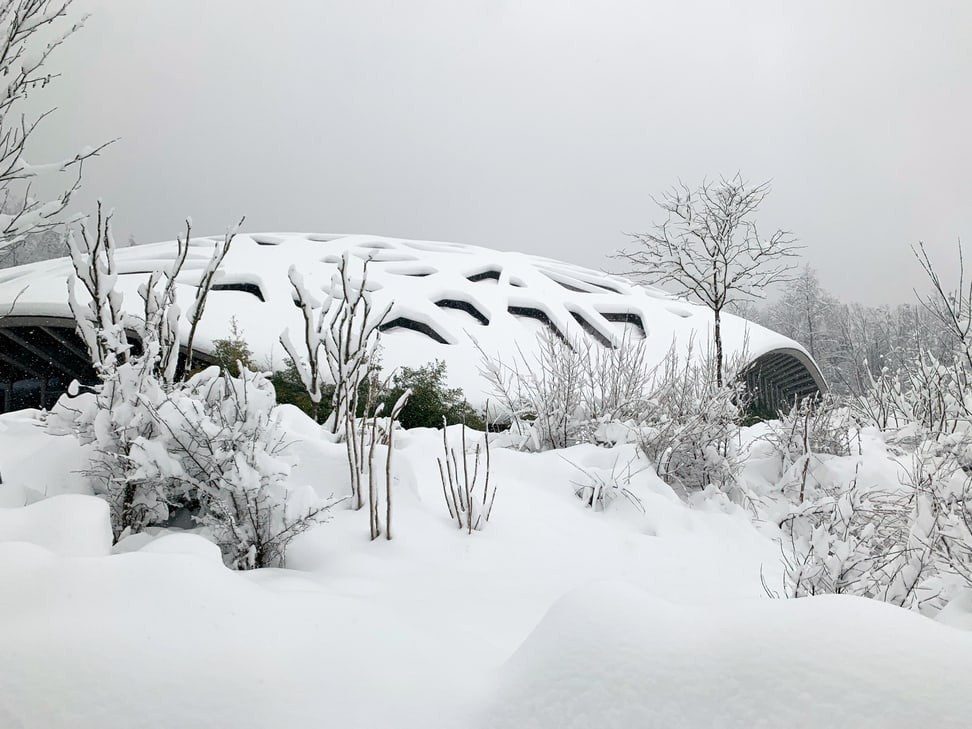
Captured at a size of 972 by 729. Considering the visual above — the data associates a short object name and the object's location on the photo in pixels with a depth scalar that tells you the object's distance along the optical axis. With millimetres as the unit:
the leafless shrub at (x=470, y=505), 3141
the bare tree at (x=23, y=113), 2988
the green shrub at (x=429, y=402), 14180
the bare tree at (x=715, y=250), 10484
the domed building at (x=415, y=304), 18641
